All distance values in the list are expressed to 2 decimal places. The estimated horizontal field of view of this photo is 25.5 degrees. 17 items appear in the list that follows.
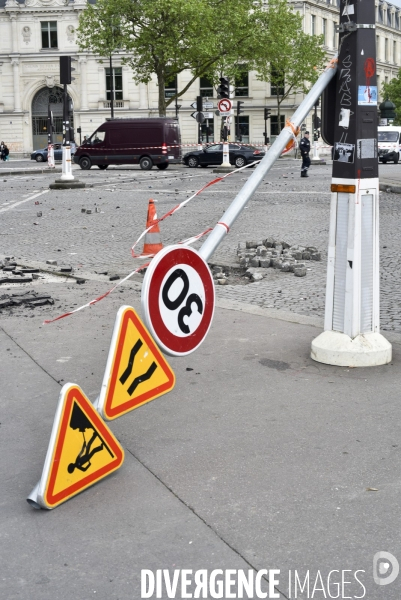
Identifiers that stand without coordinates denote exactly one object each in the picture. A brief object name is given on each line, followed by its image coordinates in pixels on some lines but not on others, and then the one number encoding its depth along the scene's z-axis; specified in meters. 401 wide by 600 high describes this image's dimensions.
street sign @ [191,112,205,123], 53.44
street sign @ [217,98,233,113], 35.11
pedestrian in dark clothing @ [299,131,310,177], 31.31
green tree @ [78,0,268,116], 55.72
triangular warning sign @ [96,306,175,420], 4.16
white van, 47.88
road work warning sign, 3.82
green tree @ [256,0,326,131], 66.81
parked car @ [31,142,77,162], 56.72
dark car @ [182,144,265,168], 44.25
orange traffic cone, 11.38
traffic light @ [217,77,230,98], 35.30
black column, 5.70
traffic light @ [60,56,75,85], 27.41
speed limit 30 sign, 4.20
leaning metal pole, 5.06
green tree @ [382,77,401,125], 91.31
